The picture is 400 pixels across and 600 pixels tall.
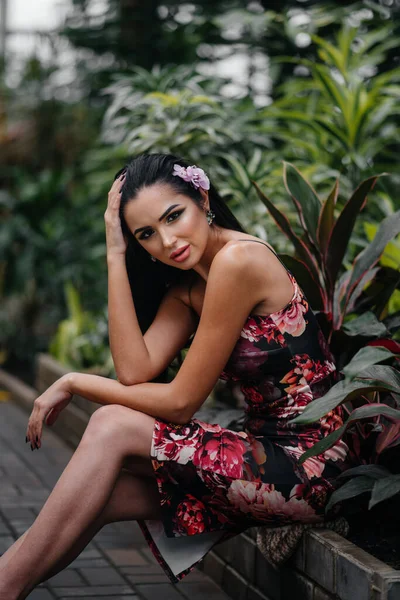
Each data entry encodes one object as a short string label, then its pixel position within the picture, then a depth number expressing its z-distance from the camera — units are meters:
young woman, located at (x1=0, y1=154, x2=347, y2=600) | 2.35
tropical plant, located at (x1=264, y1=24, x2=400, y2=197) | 4.00
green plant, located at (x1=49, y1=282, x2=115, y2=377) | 5.53
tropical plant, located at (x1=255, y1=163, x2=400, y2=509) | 2.49
